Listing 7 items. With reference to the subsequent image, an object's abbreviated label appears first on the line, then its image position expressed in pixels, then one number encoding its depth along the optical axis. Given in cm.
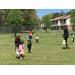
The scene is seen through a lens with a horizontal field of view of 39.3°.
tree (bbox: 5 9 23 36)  2317
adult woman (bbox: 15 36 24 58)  585
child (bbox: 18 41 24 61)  598
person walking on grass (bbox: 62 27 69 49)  891
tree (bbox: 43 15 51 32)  4099
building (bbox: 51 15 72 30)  5352
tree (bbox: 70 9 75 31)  2503
